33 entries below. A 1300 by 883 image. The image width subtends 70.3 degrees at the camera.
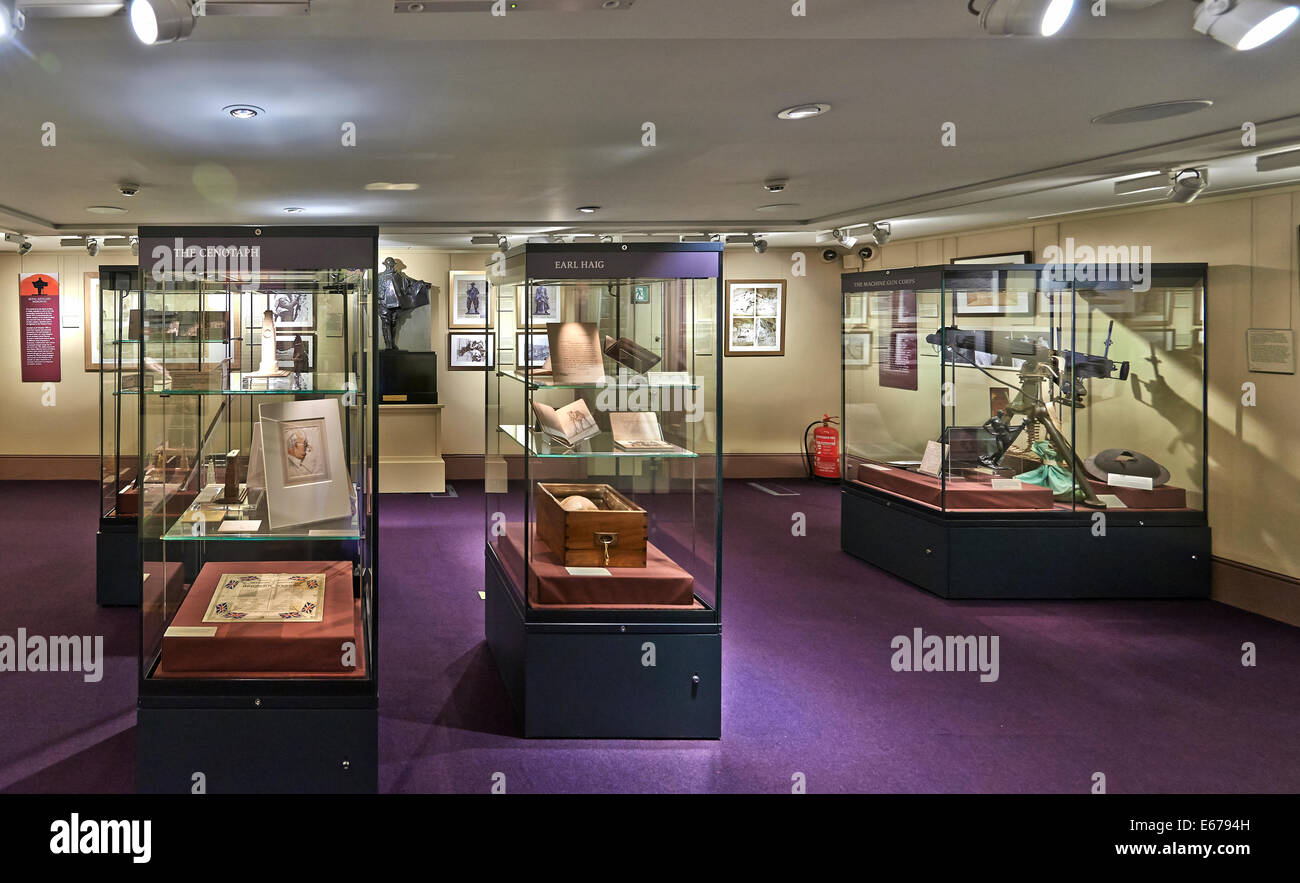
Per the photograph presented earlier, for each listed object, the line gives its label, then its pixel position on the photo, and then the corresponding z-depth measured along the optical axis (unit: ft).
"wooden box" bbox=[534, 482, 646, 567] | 11.61
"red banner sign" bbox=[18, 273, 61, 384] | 32.60
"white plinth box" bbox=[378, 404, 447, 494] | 30.68
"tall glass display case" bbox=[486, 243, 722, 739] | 11.36
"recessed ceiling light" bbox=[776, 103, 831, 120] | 12.41
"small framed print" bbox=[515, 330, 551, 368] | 11.46
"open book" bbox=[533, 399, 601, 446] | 11.43
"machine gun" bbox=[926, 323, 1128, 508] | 18.98
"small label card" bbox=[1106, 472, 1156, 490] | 18.85
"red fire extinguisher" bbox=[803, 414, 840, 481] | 33.91
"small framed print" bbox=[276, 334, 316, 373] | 9.42
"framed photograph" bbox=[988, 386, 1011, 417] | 19.16
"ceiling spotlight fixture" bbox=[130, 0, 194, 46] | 7.72
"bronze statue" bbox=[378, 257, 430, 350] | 30.71
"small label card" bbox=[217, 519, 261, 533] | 8.74
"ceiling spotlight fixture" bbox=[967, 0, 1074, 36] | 7.73
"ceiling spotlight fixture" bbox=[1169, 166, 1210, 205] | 15.19
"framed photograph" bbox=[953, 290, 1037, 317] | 18.80
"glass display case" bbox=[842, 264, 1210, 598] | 18.45
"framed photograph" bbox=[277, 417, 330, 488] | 8.67
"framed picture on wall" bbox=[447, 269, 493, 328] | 33.17
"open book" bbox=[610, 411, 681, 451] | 11.49
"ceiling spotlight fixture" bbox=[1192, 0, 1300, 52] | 8.14
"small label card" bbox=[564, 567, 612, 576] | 11.46
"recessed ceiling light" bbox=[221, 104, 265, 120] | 12.18
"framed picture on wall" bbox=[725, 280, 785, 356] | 34.37
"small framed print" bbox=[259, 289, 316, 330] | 10.03
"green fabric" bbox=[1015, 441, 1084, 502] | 18.75
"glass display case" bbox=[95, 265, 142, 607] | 16.16
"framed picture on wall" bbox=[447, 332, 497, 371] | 33.45
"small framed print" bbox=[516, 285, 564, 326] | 11.20
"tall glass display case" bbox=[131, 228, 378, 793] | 8.46
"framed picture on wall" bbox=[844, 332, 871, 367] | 21.40
